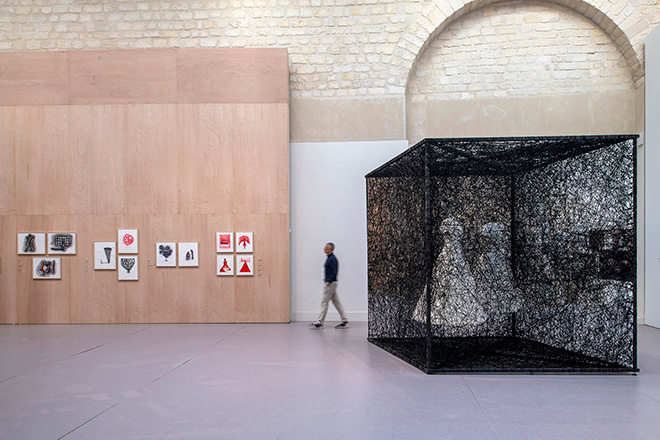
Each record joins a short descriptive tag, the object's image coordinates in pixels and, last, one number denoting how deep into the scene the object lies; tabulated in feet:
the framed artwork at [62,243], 33.12
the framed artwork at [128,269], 32.76
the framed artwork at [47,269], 33.01
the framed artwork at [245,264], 32.65
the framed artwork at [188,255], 32.76
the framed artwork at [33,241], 33.14
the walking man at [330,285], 29.35
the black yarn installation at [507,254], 19.61
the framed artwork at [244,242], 32.71
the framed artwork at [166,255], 32.78
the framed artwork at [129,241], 32.91
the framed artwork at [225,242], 32.71
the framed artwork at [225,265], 32.68
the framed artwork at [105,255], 32.91
